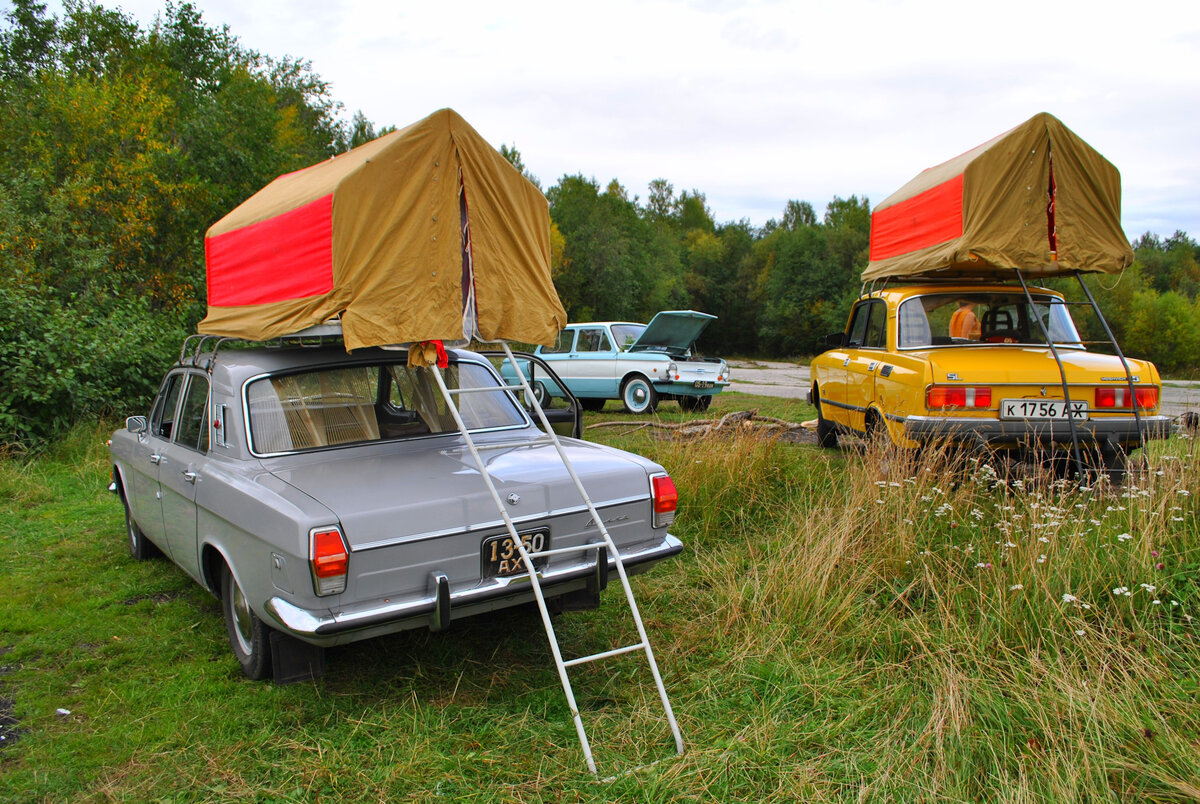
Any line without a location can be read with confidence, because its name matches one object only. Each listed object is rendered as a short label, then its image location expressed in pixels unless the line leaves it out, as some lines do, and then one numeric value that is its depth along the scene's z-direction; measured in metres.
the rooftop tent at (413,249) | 3.62
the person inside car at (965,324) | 7.04
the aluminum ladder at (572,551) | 3.03
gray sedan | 3.11
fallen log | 6.86
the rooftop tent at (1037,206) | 6.20
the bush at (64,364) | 9.27
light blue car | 13.19
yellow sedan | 6.03
